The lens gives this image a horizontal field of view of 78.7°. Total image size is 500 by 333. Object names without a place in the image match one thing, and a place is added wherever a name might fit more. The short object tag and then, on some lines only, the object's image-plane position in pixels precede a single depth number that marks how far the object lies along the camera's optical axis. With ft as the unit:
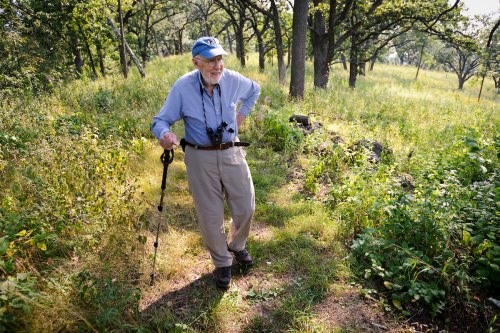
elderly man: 9.21
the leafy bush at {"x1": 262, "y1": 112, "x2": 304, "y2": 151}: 21.39
